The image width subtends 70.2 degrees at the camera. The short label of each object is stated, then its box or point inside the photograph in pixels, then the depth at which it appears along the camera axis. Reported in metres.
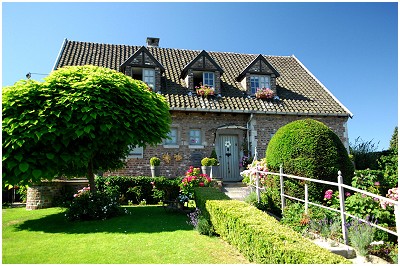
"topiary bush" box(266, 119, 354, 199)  7.72
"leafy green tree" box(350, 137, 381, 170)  16.47
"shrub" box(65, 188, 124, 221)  8.93
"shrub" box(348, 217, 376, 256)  5.07
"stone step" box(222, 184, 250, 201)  11.64
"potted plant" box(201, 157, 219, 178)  13.64
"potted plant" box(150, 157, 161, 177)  13.69
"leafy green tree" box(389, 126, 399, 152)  28.09
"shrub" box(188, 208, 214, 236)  7.07
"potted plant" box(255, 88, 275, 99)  16.23
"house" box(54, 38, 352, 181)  14.90
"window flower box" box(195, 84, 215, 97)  15.56
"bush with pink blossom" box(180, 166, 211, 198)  10.79
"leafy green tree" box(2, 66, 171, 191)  7.66
